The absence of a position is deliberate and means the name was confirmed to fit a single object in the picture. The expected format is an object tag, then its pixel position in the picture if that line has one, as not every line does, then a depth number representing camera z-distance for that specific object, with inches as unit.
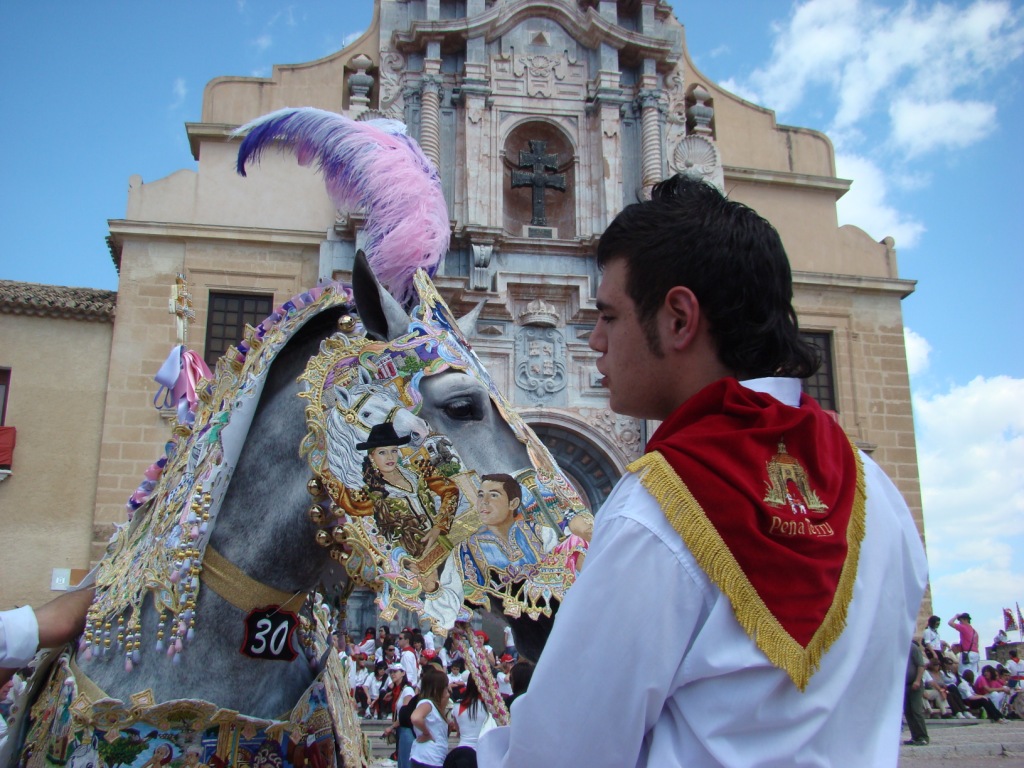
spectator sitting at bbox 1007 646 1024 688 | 507.5
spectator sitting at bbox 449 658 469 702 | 382.0
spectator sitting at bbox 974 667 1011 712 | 479.8
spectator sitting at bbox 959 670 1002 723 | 477.7
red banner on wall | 510.9
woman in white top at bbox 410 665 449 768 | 223.5
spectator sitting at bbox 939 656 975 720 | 493.7
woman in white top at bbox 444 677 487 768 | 230.8
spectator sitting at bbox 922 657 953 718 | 488.7
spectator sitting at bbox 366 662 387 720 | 439.8
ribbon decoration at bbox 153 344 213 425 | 134.6
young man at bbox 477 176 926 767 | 40.9
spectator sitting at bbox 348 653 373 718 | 441.7
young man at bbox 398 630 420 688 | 410.3
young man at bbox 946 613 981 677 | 510.0
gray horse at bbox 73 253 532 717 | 86.1
